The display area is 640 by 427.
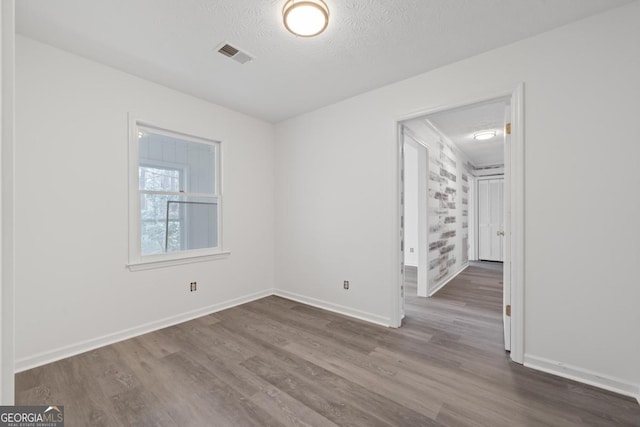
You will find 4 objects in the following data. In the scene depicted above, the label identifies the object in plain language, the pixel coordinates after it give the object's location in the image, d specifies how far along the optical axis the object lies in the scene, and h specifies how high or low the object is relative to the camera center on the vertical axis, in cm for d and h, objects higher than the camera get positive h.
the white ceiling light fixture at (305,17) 173 +132
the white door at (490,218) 713 -13
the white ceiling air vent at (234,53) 227 +142
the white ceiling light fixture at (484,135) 445 +135
